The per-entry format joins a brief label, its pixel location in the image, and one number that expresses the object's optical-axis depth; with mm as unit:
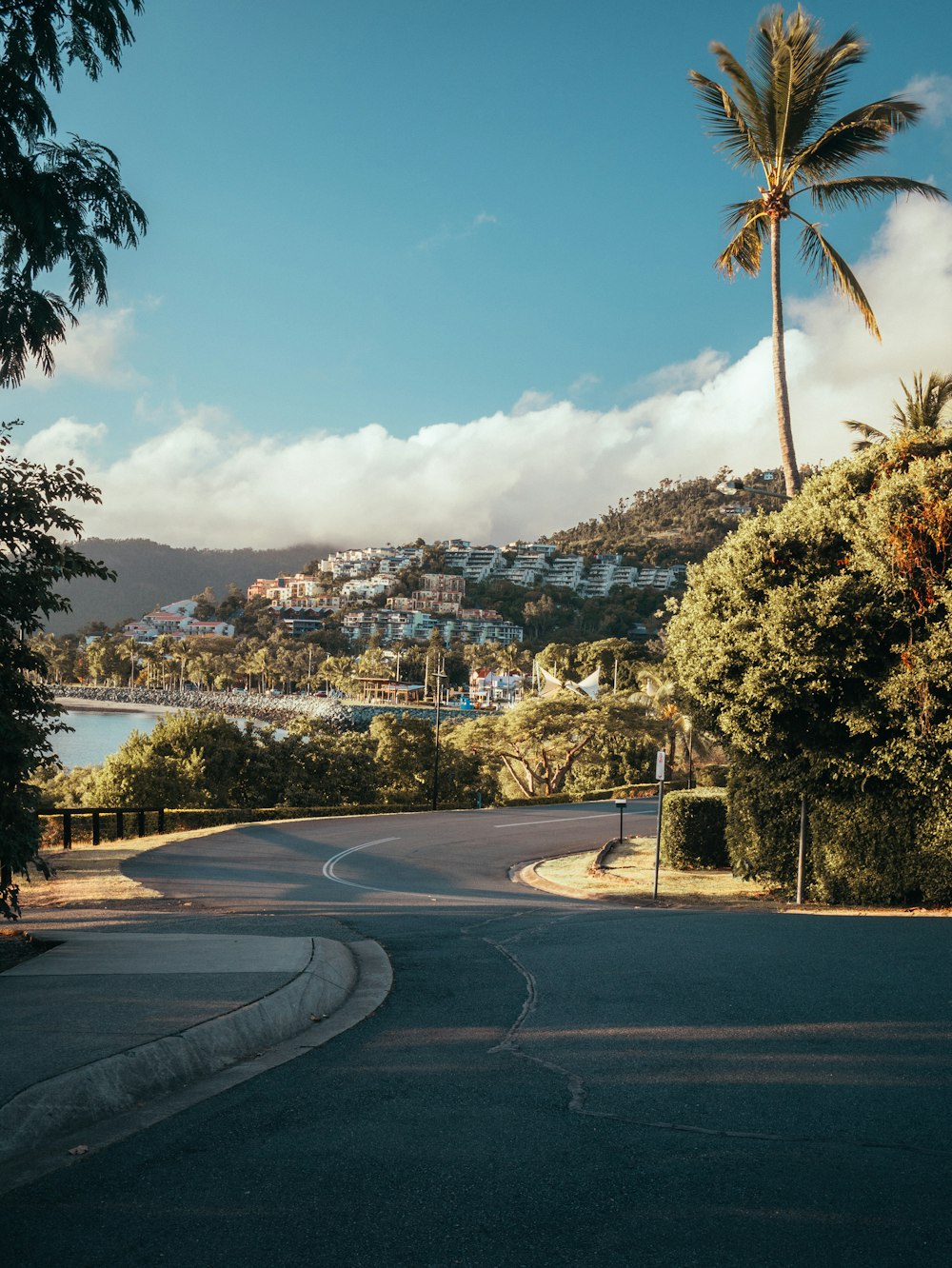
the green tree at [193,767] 41000
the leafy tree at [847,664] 14695
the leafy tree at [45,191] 7730
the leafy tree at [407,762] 49625
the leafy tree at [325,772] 47156
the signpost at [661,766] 17922
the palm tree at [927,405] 21844
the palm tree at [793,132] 19266
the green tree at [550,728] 50344
